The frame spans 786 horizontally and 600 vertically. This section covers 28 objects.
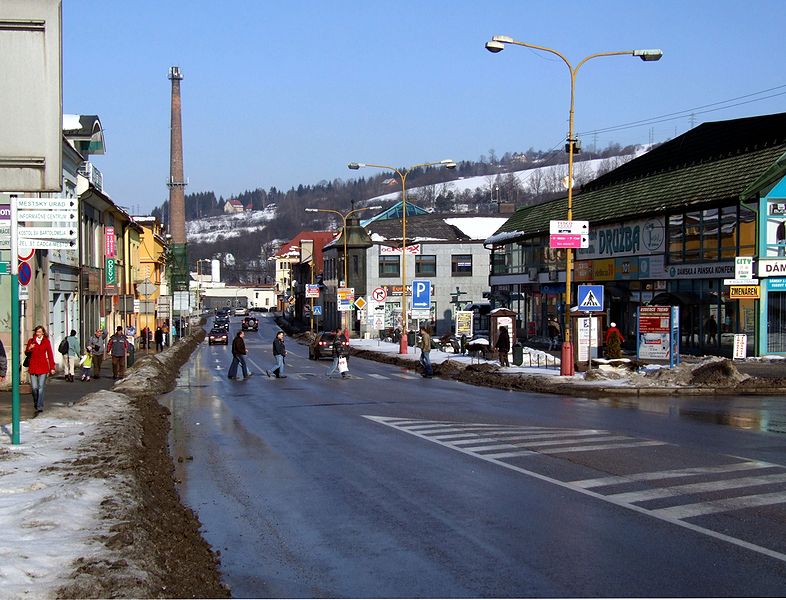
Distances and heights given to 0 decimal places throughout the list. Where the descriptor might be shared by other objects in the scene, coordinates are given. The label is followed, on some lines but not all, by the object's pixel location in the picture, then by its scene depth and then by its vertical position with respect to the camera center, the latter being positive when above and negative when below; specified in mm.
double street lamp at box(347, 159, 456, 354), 50531 -831
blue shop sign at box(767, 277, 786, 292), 37438 +143
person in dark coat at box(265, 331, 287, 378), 34750 -2431
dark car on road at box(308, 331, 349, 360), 51656 -3259
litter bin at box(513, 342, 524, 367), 37009 -2669
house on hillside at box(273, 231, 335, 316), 124750 +3517
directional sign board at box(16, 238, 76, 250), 13463 +607
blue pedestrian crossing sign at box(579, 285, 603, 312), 30609 -320
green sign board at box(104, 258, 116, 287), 49750 +795
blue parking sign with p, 46188 -353
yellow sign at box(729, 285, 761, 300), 34969 -128
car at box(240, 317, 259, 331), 104112 -4215
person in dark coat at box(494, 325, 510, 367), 36062 -2193
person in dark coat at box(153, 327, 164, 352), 57644 -3202
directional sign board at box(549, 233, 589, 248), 28578 +1432
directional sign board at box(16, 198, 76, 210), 13180 +1151
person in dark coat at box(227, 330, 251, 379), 34000 -2403
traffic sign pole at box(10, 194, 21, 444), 13289 -795
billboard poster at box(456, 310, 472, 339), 50656 -1891
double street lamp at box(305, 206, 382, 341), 74562 -2900
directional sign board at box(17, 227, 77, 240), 13039 +748
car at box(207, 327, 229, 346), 78688 -4301
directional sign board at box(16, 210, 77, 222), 13117 +988
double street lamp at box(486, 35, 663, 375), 27359 +4942
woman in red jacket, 20595 -1740
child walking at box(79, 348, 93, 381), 31438 -2634
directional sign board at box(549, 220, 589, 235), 28438 +1817
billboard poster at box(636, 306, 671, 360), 31812 -1558
